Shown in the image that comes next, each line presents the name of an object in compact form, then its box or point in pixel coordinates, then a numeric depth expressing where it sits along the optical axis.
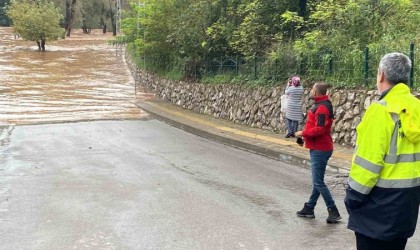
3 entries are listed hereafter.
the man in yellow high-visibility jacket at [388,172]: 3.00
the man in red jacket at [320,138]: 5.84
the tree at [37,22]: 55.25
